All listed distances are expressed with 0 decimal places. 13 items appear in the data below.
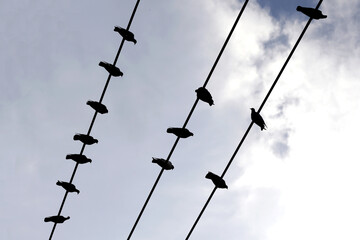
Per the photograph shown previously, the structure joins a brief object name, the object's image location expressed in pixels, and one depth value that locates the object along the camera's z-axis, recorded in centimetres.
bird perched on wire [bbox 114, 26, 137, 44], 1695
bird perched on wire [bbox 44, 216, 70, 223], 2186
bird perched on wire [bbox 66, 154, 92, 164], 2014
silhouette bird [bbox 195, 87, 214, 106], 1623
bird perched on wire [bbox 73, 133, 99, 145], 1958
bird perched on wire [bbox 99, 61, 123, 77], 1778
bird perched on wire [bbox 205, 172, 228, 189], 1780
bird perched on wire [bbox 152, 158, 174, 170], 1798
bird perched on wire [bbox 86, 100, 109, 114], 1855
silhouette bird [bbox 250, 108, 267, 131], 1619
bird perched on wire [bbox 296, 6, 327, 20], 1457
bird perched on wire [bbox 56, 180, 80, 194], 2082
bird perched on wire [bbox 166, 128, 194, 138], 1734
